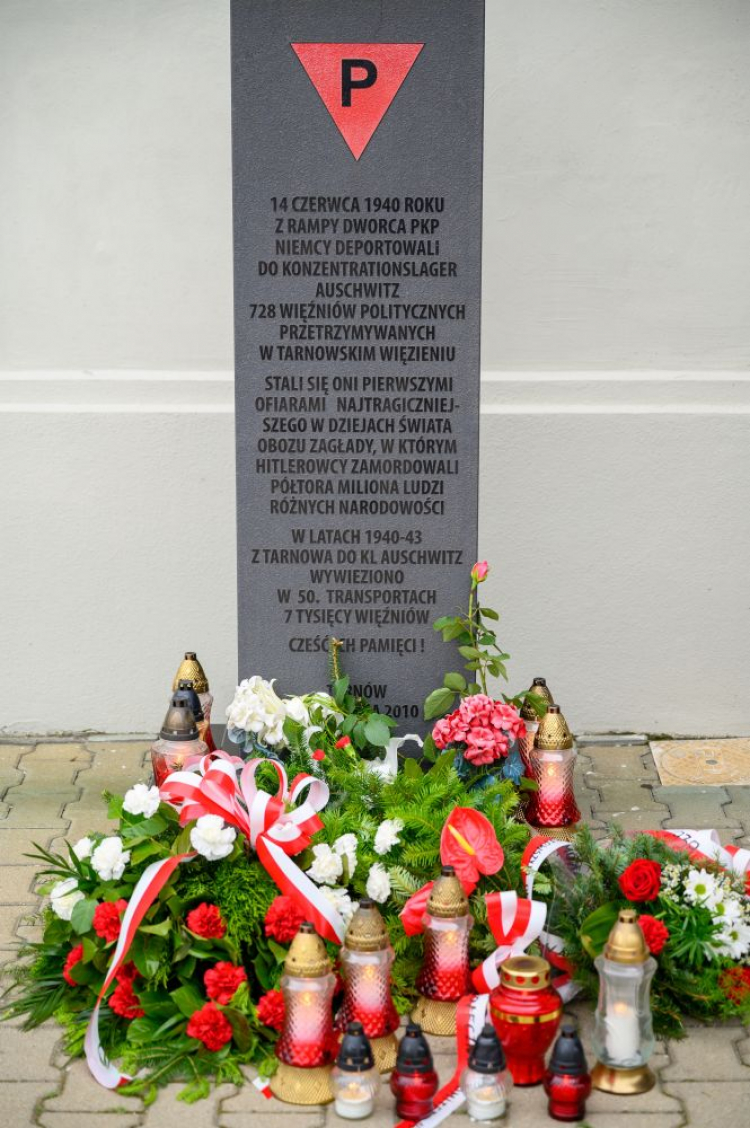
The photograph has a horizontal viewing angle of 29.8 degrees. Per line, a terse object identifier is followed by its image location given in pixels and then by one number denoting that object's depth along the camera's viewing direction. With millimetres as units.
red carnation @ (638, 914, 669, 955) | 3334
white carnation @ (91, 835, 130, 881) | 3541
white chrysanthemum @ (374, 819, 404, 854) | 3771
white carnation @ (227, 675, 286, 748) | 4406
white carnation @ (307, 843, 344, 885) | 3588
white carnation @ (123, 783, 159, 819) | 3664
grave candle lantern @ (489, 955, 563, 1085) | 3133
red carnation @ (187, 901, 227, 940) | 3416
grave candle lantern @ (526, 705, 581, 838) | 4379
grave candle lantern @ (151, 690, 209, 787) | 4234
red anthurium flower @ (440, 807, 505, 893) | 3707
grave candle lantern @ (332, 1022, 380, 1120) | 3020
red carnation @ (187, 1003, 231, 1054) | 3270
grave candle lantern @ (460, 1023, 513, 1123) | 2996
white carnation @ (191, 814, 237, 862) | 3508
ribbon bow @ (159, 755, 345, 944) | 3512
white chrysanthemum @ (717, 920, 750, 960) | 3490
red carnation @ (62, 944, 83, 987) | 3486
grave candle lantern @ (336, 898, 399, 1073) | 3246
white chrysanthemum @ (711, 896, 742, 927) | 3508
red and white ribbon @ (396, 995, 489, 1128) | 3041
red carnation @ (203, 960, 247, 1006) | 3350
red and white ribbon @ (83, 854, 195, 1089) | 3244
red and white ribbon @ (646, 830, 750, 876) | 3838
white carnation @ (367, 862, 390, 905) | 3617
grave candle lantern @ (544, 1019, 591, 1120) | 3023
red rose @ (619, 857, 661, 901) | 3440
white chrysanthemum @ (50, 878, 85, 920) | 3602
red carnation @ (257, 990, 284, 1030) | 3309
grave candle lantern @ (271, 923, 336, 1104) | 3156
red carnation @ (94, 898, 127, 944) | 3440
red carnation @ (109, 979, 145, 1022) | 3365
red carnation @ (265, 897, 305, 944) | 3438
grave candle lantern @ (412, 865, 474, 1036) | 3447
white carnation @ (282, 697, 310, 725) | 4430
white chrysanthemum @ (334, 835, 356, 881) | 3692
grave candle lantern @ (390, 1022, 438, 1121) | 3008
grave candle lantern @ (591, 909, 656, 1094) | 3125
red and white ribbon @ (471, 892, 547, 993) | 3531
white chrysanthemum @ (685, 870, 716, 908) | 3555
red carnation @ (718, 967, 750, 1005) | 3479
